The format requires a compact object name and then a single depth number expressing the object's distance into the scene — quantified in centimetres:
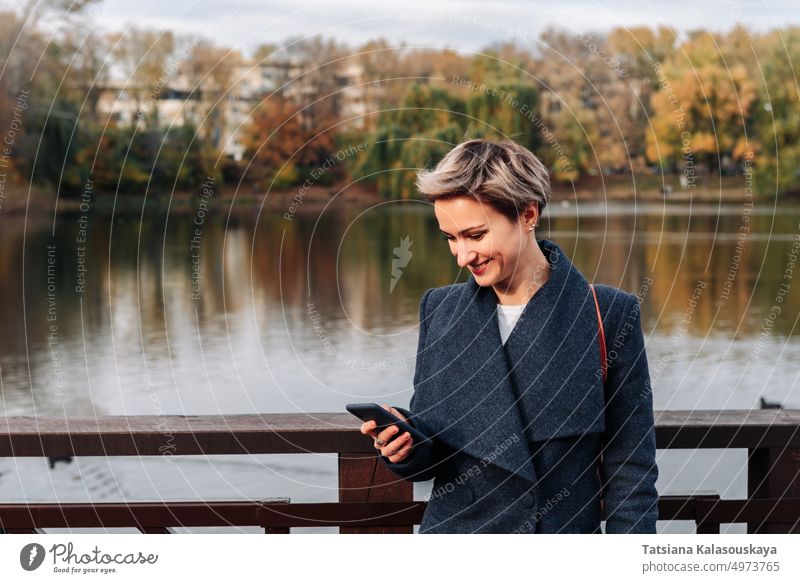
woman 162
